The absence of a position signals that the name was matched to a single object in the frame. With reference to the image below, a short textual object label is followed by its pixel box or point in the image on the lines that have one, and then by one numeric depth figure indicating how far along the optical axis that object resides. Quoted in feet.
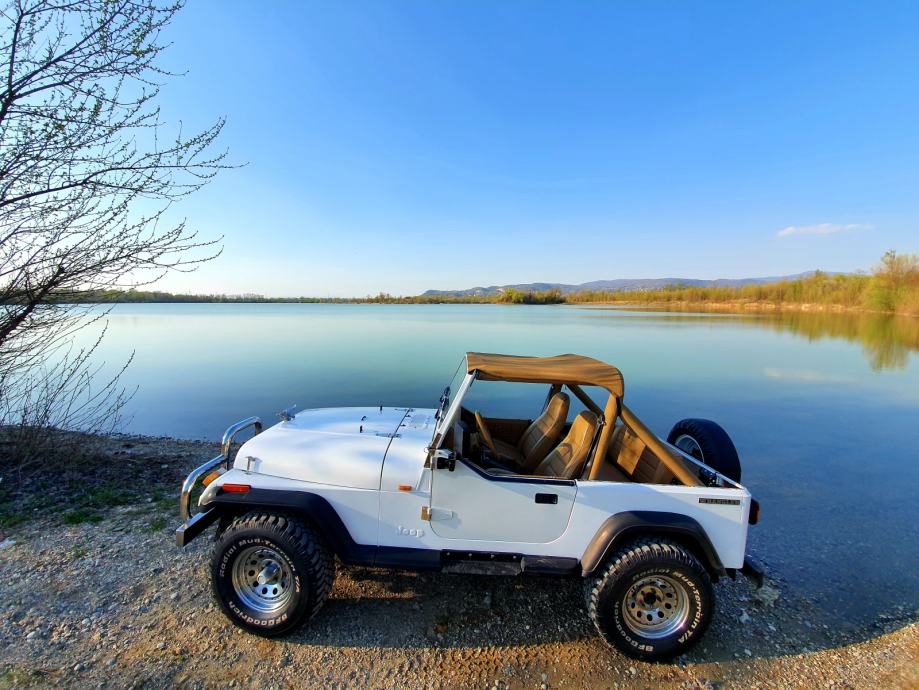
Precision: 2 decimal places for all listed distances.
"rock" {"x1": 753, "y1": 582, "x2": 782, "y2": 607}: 10.32
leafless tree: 13.00
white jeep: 8.17
